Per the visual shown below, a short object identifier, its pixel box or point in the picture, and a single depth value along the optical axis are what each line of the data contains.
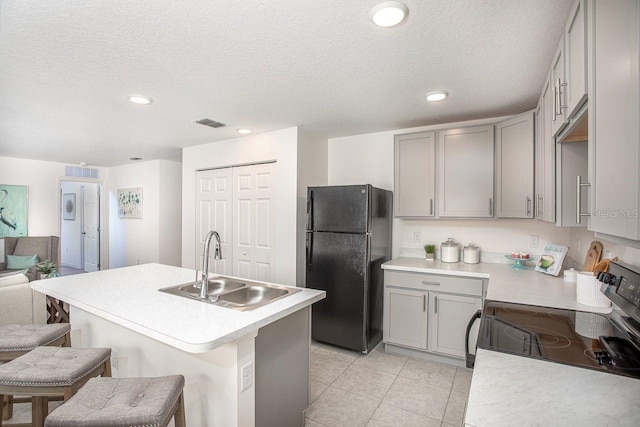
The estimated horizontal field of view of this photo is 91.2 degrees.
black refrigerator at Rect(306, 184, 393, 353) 2.97
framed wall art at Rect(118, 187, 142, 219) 5.83
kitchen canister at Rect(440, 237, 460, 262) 3.09
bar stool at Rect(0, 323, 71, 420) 1.72
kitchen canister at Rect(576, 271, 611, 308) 1.67
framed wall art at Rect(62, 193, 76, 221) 7.52
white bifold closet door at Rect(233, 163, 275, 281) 3.65
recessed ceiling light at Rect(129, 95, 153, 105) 2.51
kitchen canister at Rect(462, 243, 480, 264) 3.03
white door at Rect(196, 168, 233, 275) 4.04
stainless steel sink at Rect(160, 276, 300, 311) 2.01
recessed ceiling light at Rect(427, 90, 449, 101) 2.41
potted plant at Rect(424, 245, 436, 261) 3.23
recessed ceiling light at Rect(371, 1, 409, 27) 1.40
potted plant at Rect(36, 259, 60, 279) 3.87
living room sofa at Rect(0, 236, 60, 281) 5.14
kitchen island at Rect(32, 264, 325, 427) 1.43
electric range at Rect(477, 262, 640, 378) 1.04
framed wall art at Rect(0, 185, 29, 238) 5.20
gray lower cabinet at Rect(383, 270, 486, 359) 2.69
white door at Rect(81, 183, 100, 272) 6.67
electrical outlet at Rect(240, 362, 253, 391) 1.46
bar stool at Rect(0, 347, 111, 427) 1.37
